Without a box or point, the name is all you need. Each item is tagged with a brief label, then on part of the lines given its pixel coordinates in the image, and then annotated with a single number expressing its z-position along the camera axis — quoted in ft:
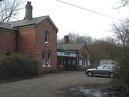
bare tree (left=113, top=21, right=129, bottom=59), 33.98
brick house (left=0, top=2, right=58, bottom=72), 64.33
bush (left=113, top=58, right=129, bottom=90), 31.82
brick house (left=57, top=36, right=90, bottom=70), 85.95
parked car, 53.58
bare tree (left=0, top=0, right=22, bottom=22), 92.85
